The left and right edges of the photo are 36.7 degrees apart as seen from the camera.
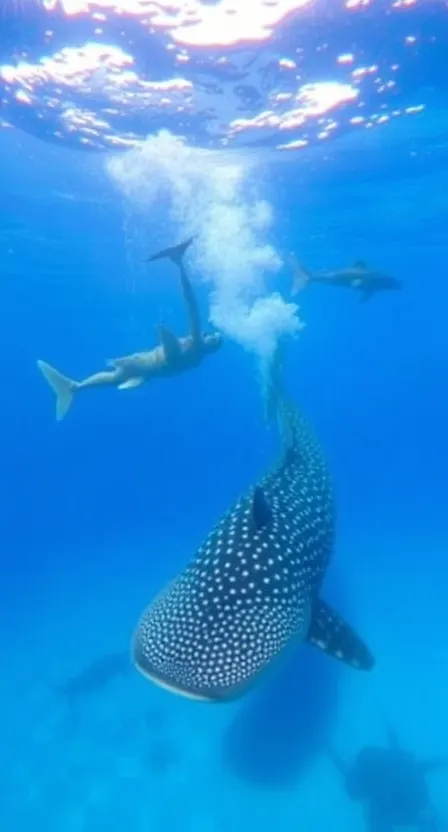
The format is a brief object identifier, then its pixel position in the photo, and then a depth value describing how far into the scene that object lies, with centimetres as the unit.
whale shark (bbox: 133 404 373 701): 406
